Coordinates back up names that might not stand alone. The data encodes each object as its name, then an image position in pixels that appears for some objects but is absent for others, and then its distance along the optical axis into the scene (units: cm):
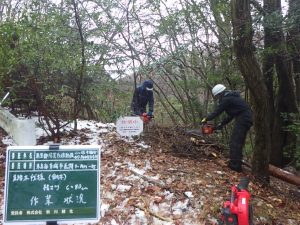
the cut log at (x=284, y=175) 606
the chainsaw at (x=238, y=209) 336
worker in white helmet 565
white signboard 606
